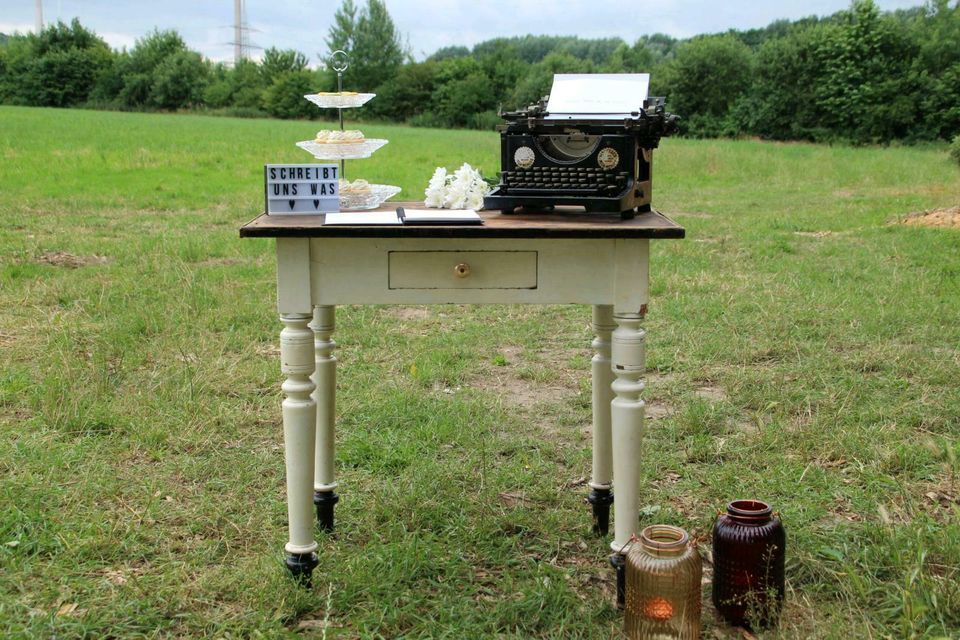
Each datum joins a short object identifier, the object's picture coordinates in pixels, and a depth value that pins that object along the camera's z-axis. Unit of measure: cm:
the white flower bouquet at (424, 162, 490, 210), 313
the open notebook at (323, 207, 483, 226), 271
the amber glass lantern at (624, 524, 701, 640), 258
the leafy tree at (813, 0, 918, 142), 3994
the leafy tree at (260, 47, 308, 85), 5344
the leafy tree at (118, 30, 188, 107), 5753
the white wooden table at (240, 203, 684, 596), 270
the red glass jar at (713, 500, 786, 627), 268
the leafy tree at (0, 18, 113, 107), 5959
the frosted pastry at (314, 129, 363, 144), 321
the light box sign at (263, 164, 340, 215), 286
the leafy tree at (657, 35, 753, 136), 4800
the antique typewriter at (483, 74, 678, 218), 292
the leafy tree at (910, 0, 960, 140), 3797
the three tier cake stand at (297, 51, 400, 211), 316
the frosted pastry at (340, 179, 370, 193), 317
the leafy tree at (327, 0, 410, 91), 5659
